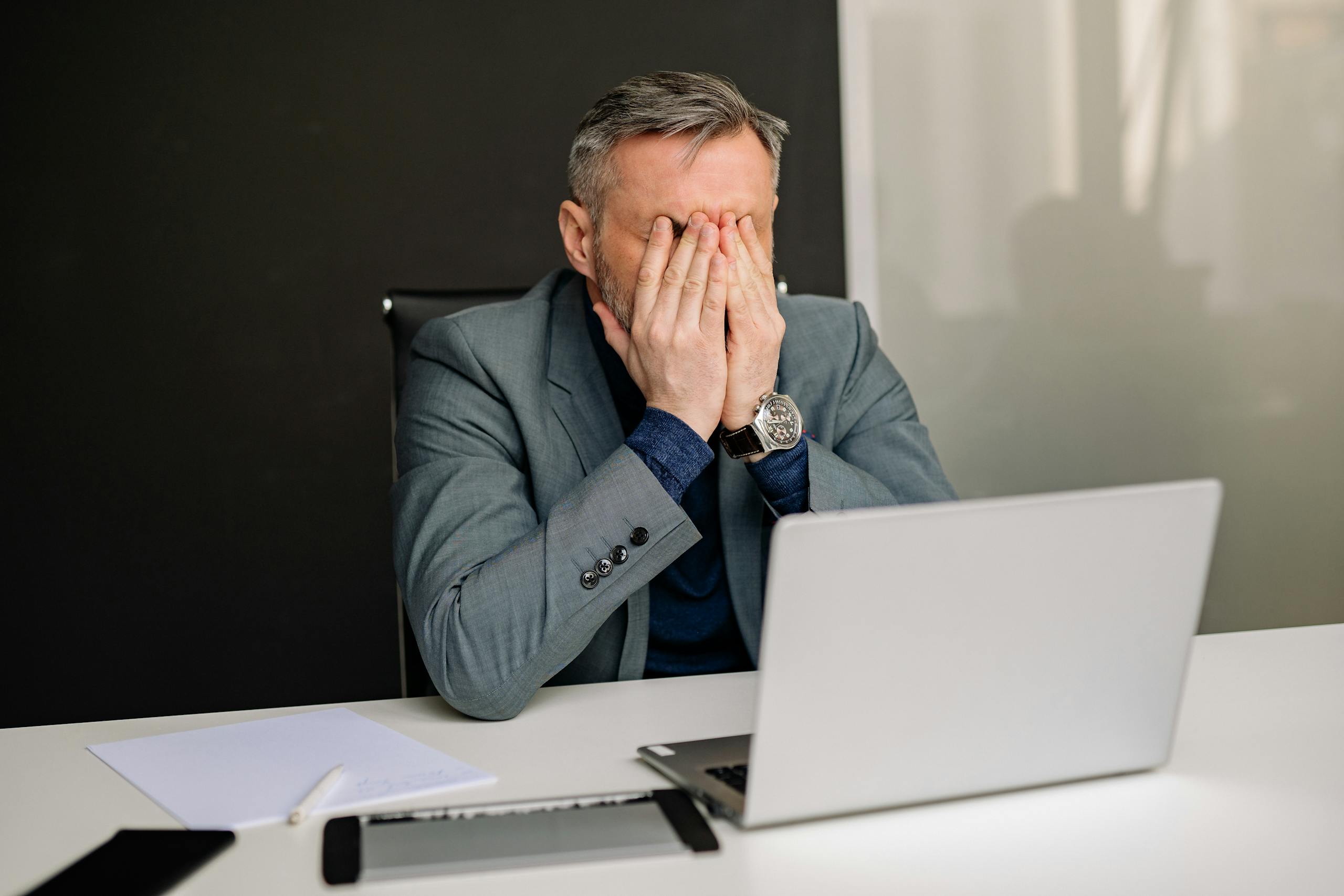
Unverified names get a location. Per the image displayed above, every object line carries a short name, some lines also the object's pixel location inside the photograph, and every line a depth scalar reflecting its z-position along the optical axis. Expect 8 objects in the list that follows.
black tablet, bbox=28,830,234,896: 0.65
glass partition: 2.69
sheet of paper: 0.79
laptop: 0.66
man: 1.17
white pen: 0.75
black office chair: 1.63
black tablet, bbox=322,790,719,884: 0.67
